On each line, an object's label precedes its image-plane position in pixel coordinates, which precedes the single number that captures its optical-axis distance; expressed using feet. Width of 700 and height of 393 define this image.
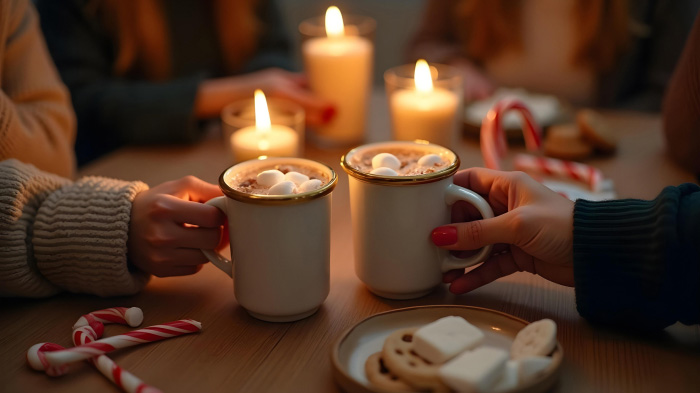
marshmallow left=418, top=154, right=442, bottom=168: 2.49
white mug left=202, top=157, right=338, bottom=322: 2.19
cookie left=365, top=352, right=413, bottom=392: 1.88
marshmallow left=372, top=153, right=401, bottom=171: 2.47
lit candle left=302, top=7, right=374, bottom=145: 4.17
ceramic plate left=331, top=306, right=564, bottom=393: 1.96
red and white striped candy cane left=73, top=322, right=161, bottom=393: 1.97
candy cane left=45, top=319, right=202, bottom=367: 2.07
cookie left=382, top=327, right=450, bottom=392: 1.86
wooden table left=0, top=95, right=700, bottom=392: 2.07
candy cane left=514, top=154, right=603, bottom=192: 3.59
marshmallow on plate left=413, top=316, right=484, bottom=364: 1.92
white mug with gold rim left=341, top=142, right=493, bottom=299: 2.34
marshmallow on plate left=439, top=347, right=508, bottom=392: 1.78
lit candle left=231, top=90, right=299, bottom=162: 3.49
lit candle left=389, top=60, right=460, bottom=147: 3.82
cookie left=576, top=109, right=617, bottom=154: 3.96
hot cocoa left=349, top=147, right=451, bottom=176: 2.43
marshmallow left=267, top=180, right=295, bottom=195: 2.20
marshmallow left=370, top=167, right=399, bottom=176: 2.34
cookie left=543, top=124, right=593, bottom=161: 3.95
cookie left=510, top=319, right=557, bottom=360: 1.97
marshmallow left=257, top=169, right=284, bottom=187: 2.32
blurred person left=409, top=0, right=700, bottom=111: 5.44
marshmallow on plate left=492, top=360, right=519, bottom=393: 1.83
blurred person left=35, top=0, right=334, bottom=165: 4.37
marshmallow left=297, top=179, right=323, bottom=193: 2.27
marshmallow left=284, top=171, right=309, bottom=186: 2.35
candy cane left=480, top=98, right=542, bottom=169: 3.67
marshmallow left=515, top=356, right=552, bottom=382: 1.87
